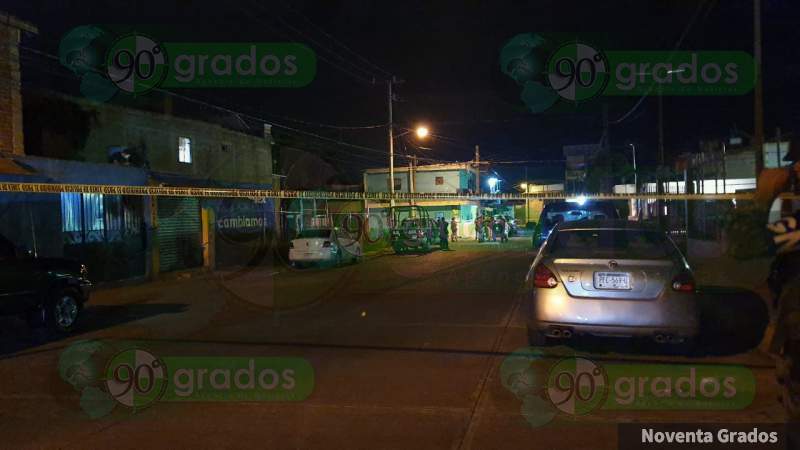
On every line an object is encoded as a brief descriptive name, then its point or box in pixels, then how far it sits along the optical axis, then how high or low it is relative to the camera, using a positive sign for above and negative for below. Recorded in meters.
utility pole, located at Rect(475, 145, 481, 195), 44.20 +4.09
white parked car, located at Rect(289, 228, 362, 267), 20.66 -0.78
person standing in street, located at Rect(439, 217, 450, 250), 28.52 -0.78
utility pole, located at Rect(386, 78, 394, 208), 30.56 +3.43
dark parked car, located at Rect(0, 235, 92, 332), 9.59 -0.89
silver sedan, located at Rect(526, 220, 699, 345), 6.79 -0.87
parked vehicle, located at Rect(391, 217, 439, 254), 26.36 -0.64
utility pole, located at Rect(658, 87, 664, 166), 24.18 +3.27
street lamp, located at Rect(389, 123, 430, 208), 30.17 +4.32
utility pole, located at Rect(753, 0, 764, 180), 12.27 +2.10
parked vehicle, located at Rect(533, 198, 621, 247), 15.93 +0.08
